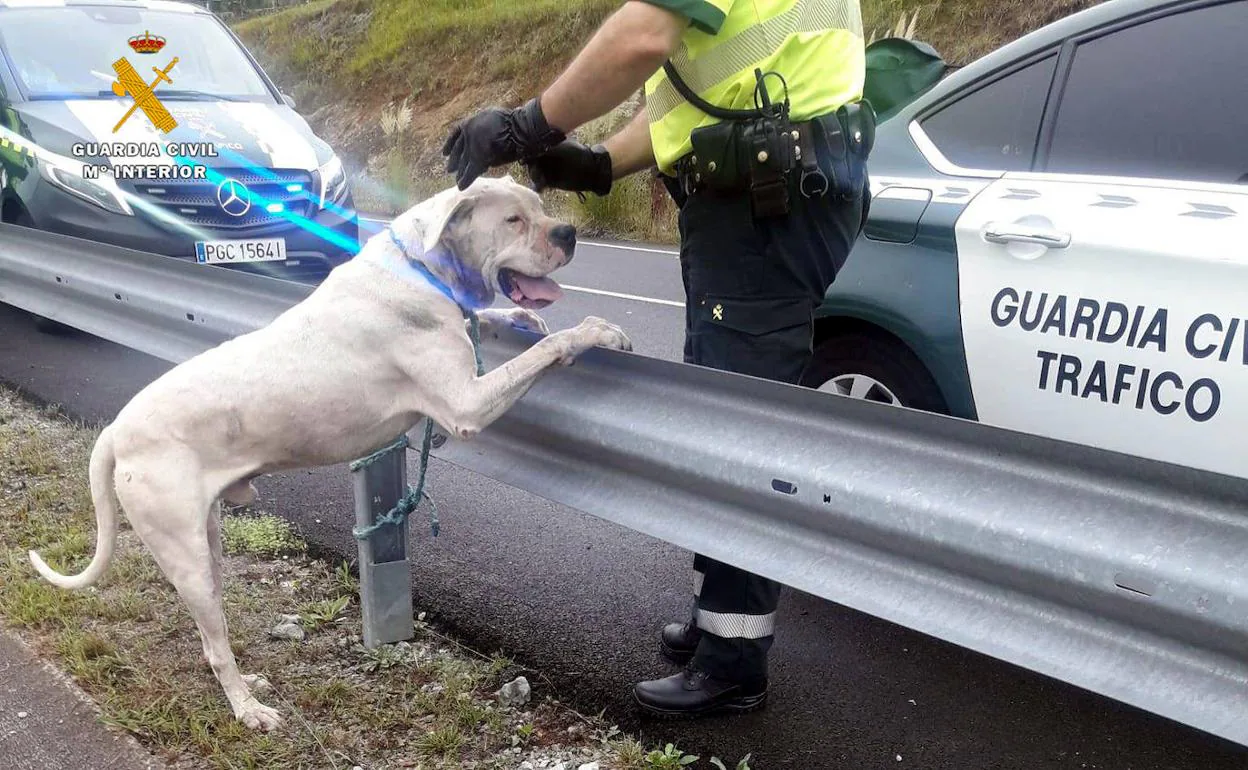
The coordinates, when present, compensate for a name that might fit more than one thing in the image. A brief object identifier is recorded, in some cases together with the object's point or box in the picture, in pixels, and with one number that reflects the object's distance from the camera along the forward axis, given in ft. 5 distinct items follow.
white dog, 8.43
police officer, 8.12
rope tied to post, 9.52
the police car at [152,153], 20.59
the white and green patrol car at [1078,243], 8.36
